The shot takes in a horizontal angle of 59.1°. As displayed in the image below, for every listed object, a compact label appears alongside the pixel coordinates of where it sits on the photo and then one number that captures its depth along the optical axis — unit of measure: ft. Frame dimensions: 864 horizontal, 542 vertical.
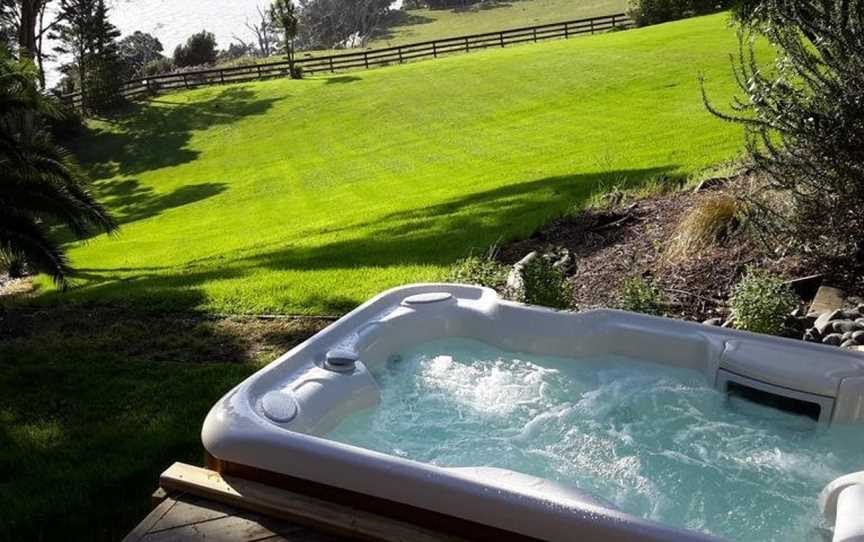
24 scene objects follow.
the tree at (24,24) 61.16
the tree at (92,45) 78.59
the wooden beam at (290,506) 8.45
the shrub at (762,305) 13.44
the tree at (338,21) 174.50
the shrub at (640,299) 14.70
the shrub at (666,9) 77.41
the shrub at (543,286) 15.06
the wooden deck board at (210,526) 8.64
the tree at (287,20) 77.36
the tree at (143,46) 138.51
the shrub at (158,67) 111.55
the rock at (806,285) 15.01
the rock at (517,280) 15.63
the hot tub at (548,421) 8.39
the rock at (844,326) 13.08
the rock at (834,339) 12.91
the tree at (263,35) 161.17
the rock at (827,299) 14.11
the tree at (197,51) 115.85
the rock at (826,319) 13.43
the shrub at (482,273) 17.44
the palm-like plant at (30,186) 20.18
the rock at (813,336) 13.42
